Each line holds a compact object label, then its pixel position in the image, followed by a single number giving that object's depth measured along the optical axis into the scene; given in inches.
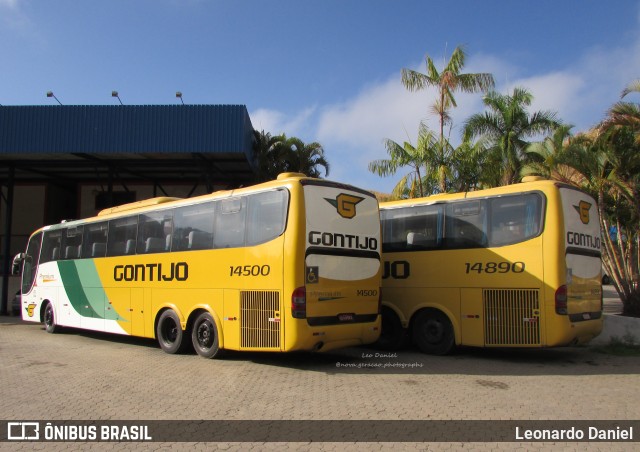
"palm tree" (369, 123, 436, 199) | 759.7
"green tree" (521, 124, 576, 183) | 642.0
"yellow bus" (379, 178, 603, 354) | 371.2
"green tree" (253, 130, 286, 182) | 880.9
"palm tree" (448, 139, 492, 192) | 750.5
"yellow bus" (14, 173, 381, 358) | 344.5
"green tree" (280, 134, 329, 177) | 914.7
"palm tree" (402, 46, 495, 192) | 797.2
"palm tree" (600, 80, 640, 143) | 567.8
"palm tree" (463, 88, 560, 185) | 767.7
